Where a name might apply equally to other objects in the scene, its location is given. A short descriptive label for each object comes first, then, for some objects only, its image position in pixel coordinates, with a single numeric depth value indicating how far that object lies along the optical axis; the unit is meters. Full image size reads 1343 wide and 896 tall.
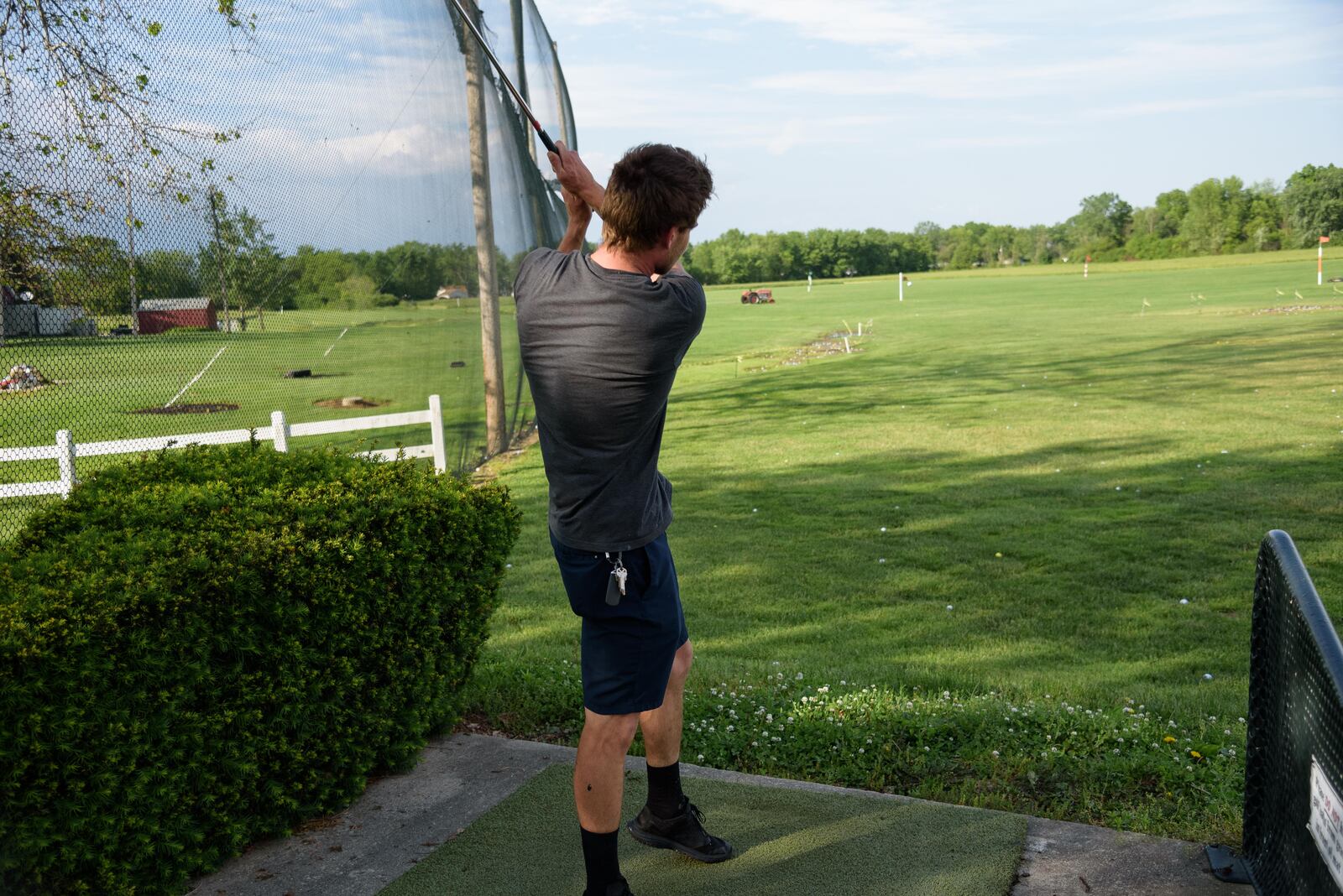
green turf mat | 2.87
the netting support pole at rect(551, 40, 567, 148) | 12.55
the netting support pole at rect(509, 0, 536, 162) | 10.21
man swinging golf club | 2.50
